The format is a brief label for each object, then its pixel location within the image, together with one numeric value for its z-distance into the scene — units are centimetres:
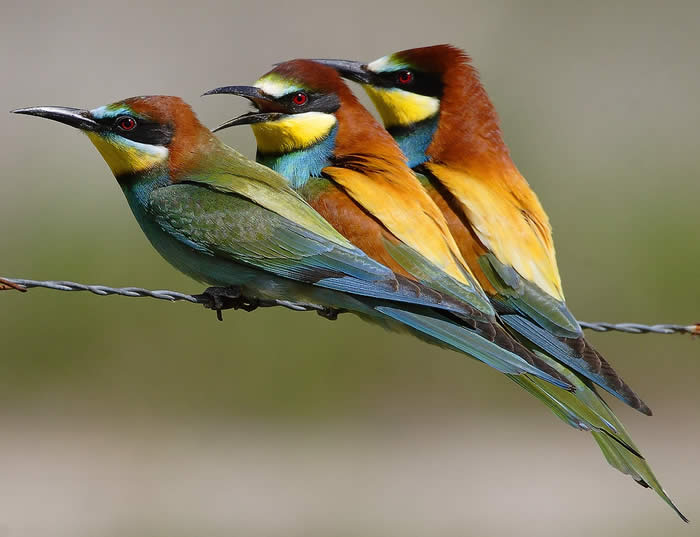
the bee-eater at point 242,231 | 670
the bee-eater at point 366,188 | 689
